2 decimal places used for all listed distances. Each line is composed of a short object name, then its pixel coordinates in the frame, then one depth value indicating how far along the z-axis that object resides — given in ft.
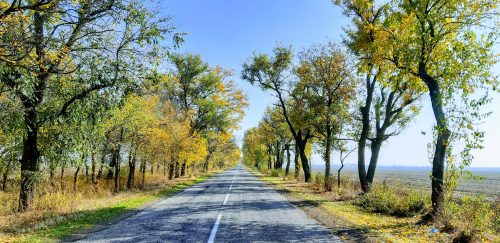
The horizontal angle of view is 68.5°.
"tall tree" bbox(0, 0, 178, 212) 33.32
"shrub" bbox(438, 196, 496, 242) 30.37
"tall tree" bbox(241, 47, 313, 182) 115.65
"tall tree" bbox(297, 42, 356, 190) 88.53
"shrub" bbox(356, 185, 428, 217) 46.21
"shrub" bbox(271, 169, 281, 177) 173.78
